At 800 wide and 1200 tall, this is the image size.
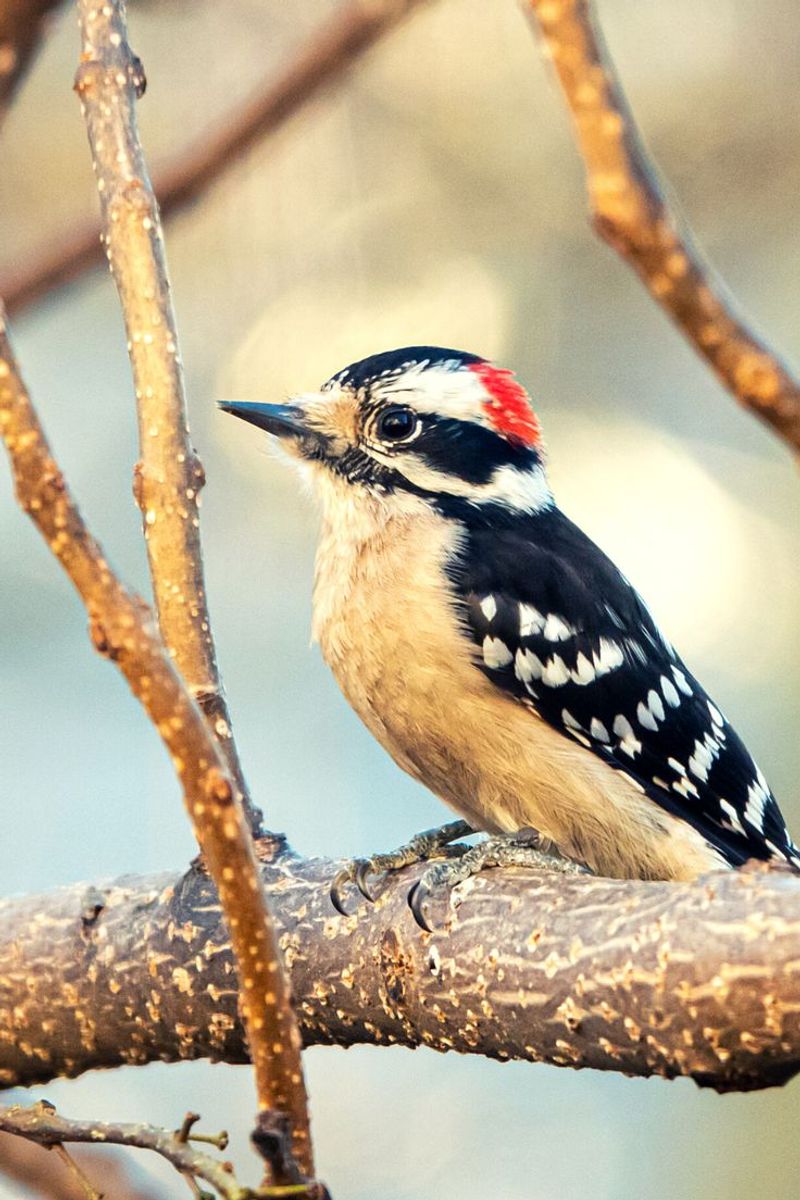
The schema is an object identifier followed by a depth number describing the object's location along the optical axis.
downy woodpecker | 3.58
